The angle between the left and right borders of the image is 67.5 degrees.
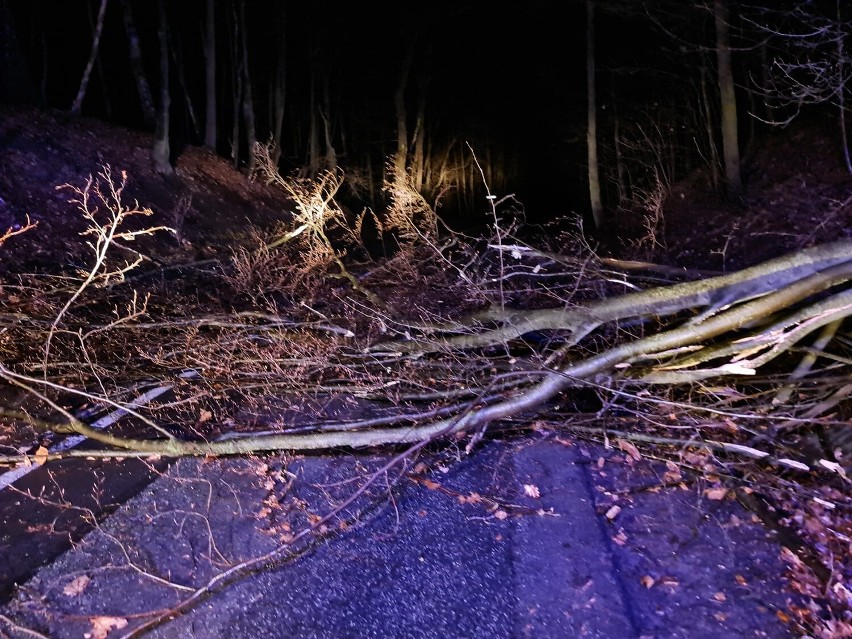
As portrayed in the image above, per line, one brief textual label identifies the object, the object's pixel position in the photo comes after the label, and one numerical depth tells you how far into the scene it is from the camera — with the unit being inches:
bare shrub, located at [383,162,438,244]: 350.0
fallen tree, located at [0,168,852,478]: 195.0
